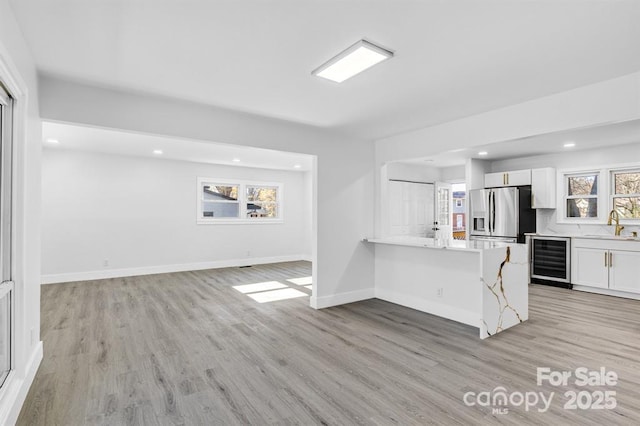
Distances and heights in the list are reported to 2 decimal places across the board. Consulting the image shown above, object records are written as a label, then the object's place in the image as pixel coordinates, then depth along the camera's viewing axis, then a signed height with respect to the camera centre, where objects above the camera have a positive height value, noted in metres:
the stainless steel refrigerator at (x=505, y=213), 6.37 +0.03
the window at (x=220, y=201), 8.00 +0.31
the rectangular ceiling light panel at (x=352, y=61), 2.32 +1.14
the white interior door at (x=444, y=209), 8.38 +0.13
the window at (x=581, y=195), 6.05 +0.36
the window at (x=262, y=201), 8.69 +0.32
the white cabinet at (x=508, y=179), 6.48 +0.72
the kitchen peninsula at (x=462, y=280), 3.61 -0.81
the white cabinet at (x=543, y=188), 6.25 +0.50
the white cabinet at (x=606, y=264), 5.01 -0.77
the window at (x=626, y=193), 5.58 +0.37
